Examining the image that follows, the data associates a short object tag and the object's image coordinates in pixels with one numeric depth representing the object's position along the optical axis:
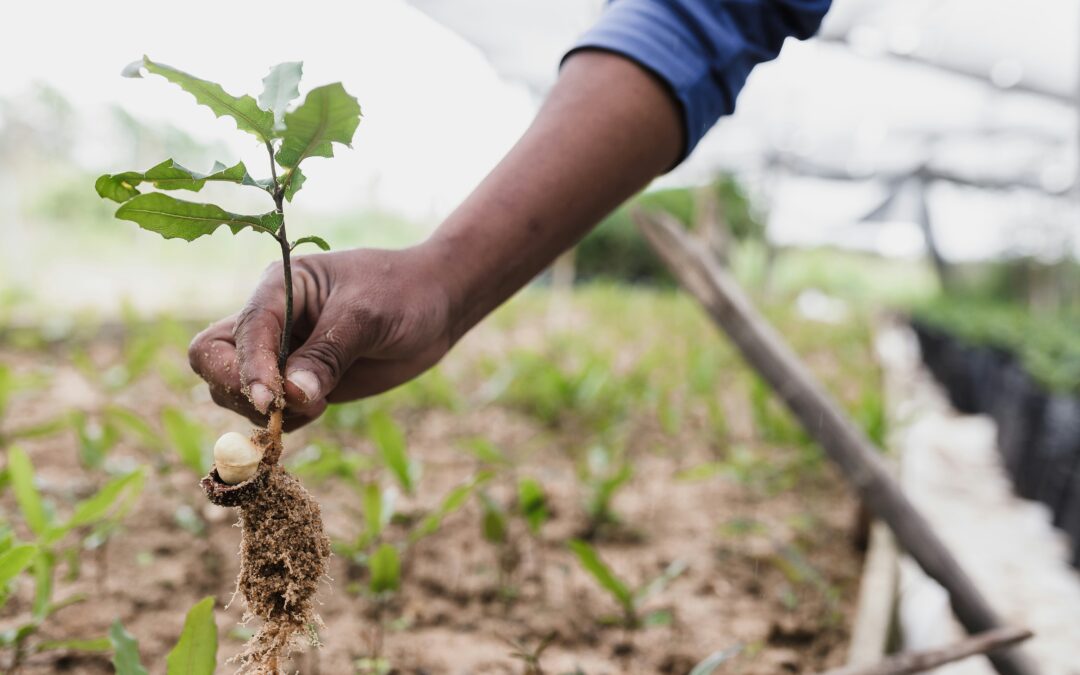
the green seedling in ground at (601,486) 1.42
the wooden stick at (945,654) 0.88
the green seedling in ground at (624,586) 1.00
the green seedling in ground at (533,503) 1.17
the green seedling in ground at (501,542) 1.18
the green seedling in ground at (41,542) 0.72
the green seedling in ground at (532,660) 0.79
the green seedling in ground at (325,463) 1.11
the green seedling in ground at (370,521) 1.00
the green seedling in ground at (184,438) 1.20
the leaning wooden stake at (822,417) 1.31
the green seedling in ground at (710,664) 0.77
